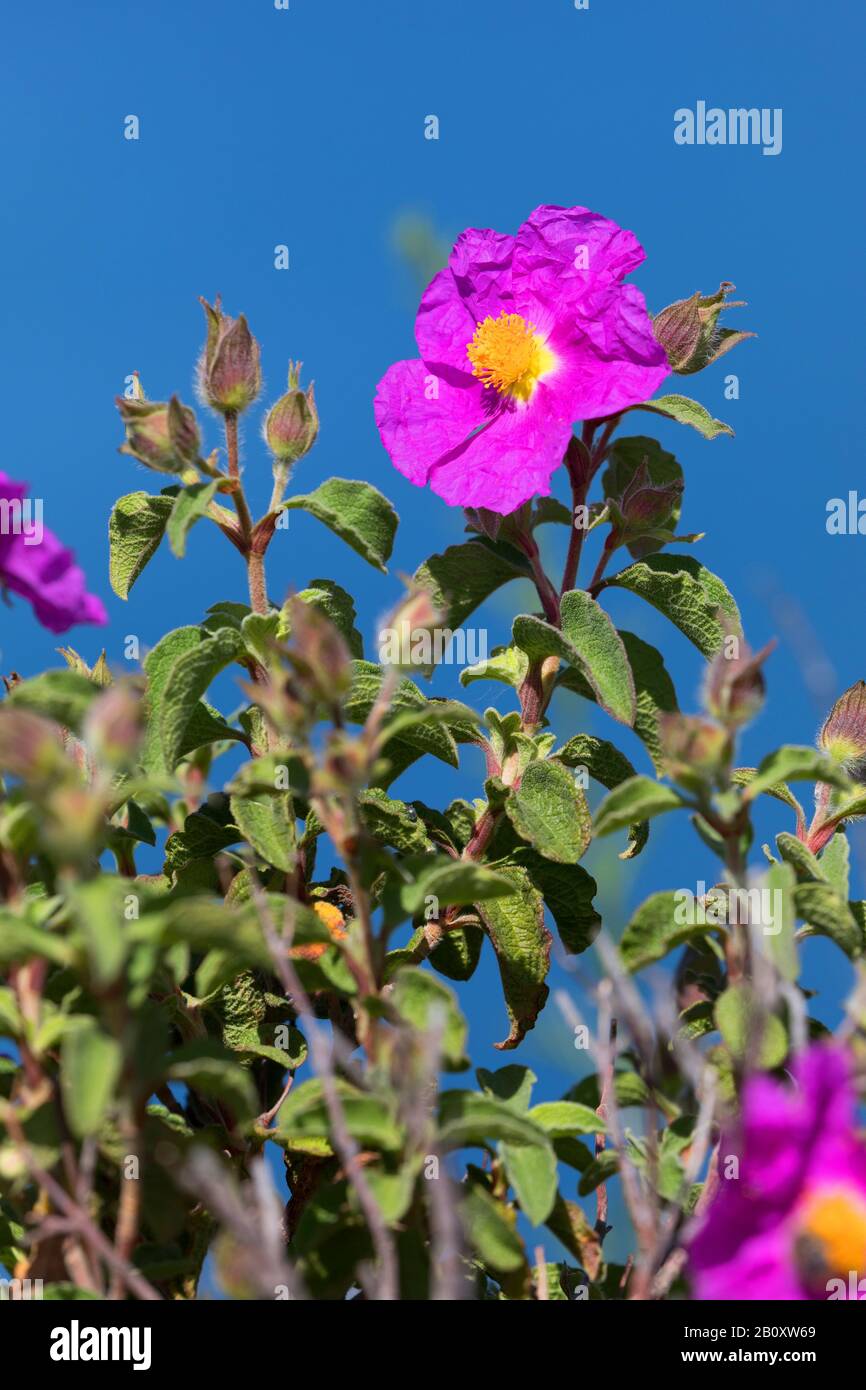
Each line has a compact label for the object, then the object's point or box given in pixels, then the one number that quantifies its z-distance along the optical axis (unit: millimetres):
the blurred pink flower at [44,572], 692
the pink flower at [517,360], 736
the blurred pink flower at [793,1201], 639
